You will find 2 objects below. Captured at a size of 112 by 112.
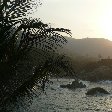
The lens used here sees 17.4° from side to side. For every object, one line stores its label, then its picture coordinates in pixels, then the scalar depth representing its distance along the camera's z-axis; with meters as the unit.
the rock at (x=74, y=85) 56.16
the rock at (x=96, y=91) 46.72
